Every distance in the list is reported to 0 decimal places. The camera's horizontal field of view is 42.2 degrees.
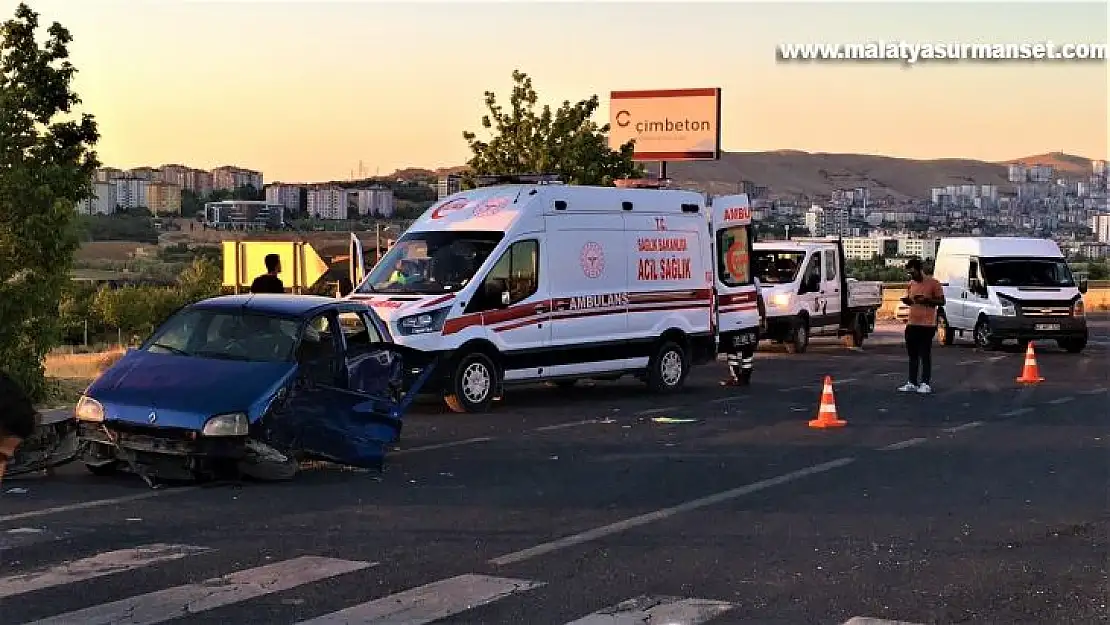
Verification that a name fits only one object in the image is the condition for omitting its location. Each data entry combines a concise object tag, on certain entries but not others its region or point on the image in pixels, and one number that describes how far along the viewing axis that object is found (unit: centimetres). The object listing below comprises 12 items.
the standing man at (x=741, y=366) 2166
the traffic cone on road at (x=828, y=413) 1628
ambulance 1722
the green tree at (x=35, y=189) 1575
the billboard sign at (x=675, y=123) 4381
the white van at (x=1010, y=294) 3017
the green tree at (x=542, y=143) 3366
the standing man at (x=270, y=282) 1788
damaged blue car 1114
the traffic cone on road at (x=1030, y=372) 2292
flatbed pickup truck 2941
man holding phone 1991
